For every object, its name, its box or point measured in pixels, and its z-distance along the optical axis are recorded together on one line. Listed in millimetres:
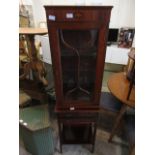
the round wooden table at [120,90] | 1362
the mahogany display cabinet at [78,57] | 997
